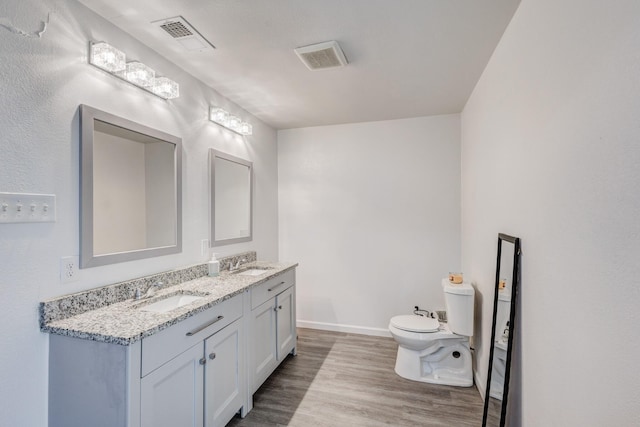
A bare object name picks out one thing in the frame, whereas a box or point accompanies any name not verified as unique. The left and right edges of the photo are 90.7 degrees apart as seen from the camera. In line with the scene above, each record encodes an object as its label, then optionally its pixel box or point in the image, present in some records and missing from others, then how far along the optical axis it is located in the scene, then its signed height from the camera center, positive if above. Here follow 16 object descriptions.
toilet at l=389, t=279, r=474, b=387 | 2.48 -1.08
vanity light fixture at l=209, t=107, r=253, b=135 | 2.57 +0.81
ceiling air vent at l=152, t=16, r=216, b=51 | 1.71 +1.04
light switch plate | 1.26 +0.03
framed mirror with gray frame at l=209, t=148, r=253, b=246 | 2.60 +0.14
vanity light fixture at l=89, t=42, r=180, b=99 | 1.62 +0.81
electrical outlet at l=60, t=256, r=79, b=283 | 1.47 -0.26
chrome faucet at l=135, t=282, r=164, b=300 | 1.80 -0.45
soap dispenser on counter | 2.40 -0.41
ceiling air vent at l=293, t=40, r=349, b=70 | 1.95 +1.03
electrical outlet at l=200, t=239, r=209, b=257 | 2.46 -0.26
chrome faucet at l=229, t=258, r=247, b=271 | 2.73 -0.45
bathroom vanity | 1.26 -0.65
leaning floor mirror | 1.61 -0.66
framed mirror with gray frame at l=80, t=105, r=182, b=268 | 1.58 +0.14
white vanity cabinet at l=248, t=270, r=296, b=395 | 2.23 -0.89
